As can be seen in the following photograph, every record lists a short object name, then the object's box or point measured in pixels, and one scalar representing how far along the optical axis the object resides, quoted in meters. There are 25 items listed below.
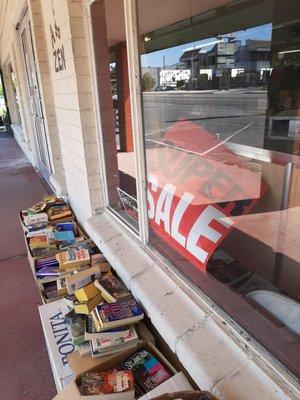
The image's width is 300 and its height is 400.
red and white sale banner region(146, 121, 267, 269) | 1.55
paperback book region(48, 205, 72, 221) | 2.83
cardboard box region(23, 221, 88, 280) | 2.19
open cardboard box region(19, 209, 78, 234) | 2.73
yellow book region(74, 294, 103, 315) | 1.59
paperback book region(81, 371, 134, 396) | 1.18
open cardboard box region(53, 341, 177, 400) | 1.24
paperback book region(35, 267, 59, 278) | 2.06
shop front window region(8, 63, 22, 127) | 10.06
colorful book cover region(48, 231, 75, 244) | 2.41
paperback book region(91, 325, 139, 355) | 1.38
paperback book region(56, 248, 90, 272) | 2.05
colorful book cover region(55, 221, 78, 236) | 2.61
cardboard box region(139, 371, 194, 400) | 1.12
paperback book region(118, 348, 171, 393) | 1.25
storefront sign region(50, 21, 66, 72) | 2.35
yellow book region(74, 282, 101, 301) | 1.67
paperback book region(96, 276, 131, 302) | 1.63
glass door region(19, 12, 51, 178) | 4.20
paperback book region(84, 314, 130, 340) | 1.40
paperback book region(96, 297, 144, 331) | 1.42
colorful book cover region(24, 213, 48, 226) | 2.70
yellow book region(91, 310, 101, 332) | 1.41
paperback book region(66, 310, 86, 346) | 1.46
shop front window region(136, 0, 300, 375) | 1.50
